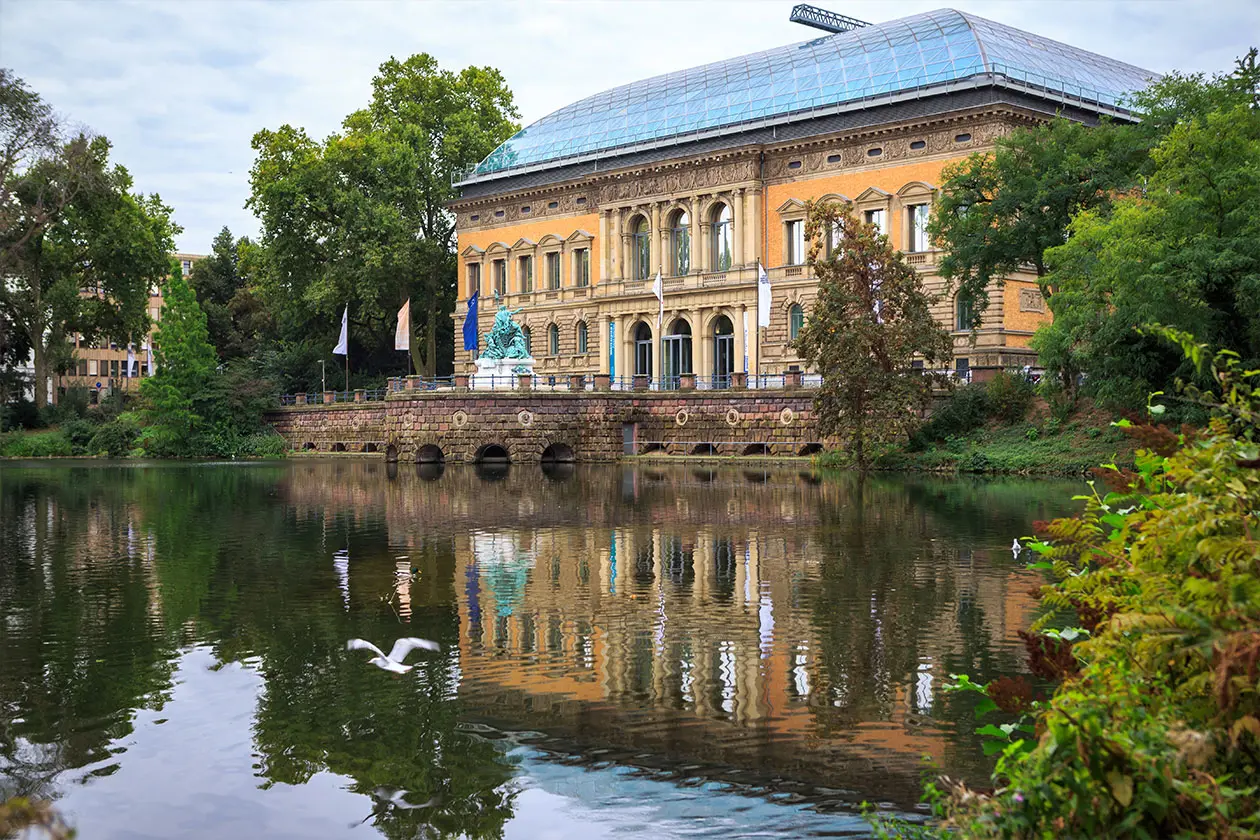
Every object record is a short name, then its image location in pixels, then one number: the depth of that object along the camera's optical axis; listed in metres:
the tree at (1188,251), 34.81
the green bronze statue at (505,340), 60.22
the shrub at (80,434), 73.22
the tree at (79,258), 70.44
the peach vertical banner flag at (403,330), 65.44
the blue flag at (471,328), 61.61
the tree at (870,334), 43.59
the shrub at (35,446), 72.08
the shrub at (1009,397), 46.44
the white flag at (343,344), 68.71
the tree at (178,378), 69.00
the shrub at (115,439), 71.75
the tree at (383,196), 76.12
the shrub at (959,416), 46.75
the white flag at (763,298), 55.59
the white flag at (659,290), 61.92
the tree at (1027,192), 44.97
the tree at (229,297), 91.06
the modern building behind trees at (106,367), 115.31
